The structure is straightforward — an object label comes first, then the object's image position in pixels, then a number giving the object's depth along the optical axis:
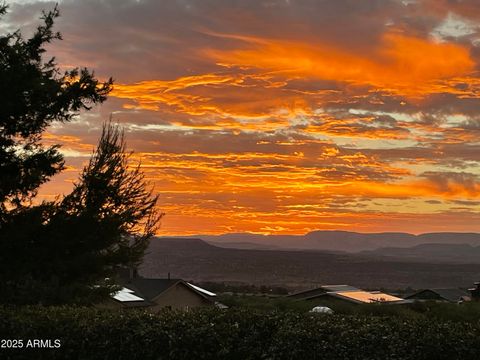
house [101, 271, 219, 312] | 43.09
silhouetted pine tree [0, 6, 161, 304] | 17.11
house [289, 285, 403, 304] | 49.25
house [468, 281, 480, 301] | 56.38
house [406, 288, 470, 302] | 58.90
